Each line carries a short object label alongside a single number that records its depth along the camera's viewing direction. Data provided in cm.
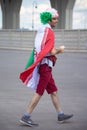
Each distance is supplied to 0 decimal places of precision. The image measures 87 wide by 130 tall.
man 1086
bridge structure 8922
